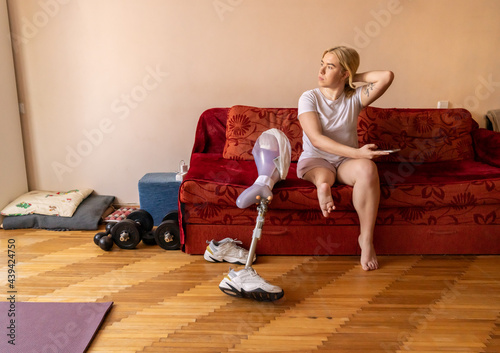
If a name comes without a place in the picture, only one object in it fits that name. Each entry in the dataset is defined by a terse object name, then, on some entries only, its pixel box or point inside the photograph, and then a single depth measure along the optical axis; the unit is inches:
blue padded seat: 112.9
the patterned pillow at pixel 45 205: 114.8
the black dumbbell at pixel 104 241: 97.5
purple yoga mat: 62.8
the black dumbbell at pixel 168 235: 98.0
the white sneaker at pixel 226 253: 91.2
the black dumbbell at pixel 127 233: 98.5
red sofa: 90.9
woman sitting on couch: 86.6
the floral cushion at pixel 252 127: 112.3
